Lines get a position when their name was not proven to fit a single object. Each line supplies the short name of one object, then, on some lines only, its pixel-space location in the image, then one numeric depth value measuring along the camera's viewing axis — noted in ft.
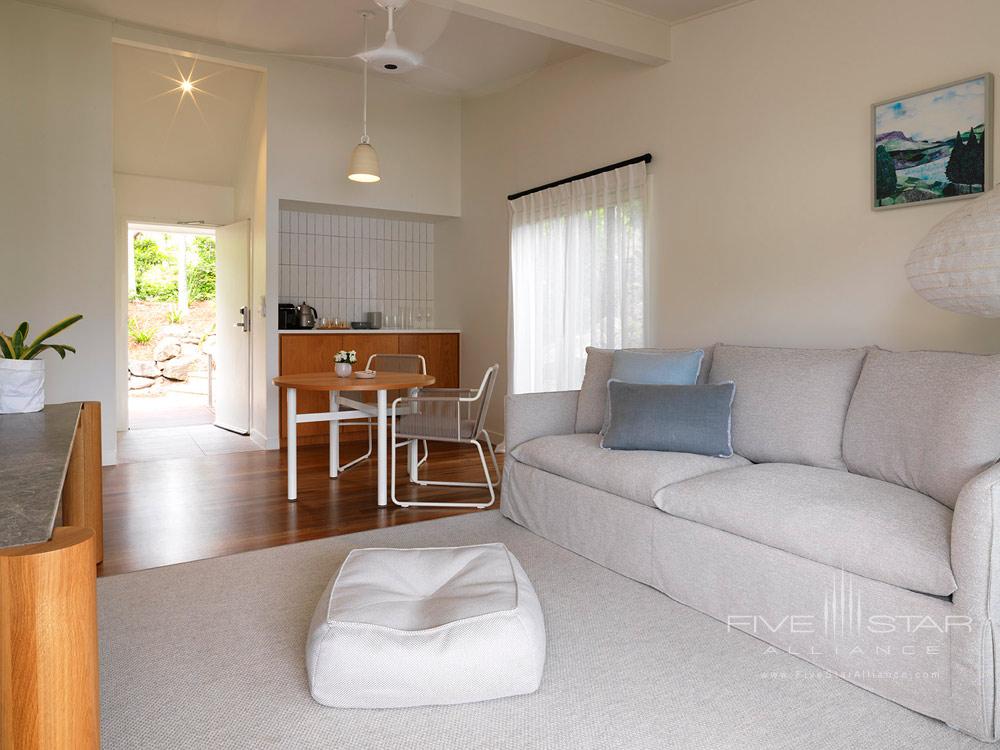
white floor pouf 5.78
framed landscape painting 9.25
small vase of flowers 14.06
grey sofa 5.73
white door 20.35
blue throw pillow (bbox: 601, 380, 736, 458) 9.50
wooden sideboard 2.87
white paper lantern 6.41
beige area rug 5.59
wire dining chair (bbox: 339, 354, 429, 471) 16.39
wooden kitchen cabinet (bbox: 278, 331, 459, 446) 18.93
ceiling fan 12.09
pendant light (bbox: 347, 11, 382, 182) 15.35
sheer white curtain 14.58
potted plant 7.39
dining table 12.52
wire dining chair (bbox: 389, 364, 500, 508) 12.67
